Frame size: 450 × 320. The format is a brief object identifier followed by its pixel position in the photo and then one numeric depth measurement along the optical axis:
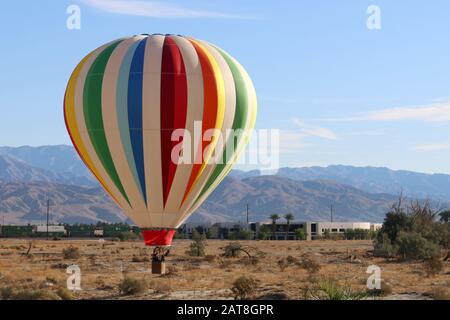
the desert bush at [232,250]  69.93
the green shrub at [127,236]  144.82
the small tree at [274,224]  177.38
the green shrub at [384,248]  69.19
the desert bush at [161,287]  36.94
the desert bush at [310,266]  47.59
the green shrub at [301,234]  171.50
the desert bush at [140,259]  63.85
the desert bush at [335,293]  30.60
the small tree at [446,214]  171.38
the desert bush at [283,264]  52.53
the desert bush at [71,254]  70.28
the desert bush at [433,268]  45.57
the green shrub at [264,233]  166.00
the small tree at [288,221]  178.07
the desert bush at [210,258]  62.96
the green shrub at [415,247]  63.95
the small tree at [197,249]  73.75
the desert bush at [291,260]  60.62
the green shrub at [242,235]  161.20
